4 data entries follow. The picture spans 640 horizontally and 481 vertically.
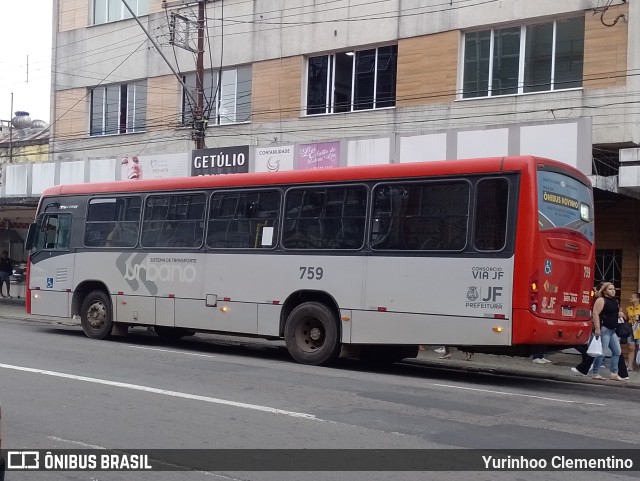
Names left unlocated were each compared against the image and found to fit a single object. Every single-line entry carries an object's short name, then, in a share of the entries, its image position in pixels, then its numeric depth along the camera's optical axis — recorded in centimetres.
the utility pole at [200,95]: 2370
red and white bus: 1277
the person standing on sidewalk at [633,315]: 1708
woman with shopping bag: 1522
